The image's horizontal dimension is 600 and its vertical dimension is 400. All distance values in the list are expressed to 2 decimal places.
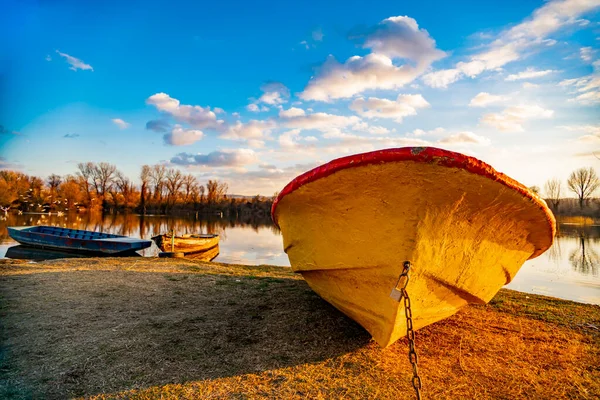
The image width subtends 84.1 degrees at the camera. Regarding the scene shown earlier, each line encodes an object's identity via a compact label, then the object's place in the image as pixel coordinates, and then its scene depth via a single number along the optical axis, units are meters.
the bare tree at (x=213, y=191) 81.31
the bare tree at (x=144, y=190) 79.33
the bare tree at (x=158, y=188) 83.06
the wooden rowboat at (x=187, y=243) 17.33
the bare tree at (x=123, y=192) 81.12
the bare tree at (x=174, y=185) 83.62
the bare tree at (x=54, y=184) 70.90
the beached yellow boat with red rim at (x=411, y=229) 2.84
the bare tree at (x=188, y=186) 83.75
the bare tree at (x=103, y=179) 84.94
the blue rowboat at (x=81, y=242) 18.08
